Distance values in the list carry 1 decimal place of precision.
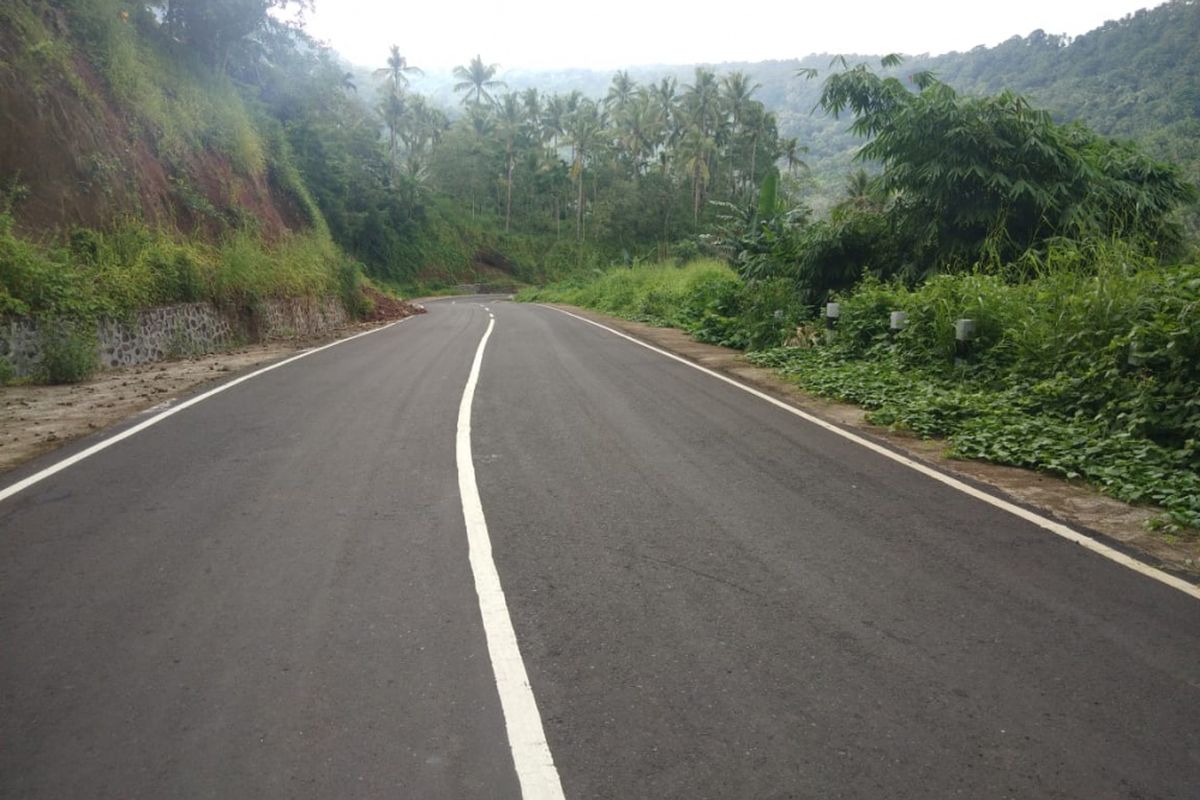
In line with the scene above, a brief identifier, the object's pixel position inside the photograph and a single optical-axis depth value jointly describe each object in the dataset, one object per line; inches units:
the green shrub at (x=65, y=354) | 473.7
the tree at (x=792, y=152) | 2984.7
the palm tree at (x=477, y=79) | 3740.2
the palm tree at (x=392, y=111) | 3183.1
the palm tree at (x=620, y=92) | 3489.2
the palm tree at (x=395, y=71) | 3176.7
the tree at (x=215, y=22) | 1057.5
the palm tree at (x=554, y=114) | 3720.5
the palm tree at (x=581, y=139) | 3238.2
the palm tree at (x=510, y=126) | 3417.8
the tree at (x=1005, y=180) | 567.5
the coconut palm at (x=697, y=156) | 2778.1
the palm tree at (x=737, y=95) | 3034.0
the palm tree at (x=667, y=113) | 3324.3
